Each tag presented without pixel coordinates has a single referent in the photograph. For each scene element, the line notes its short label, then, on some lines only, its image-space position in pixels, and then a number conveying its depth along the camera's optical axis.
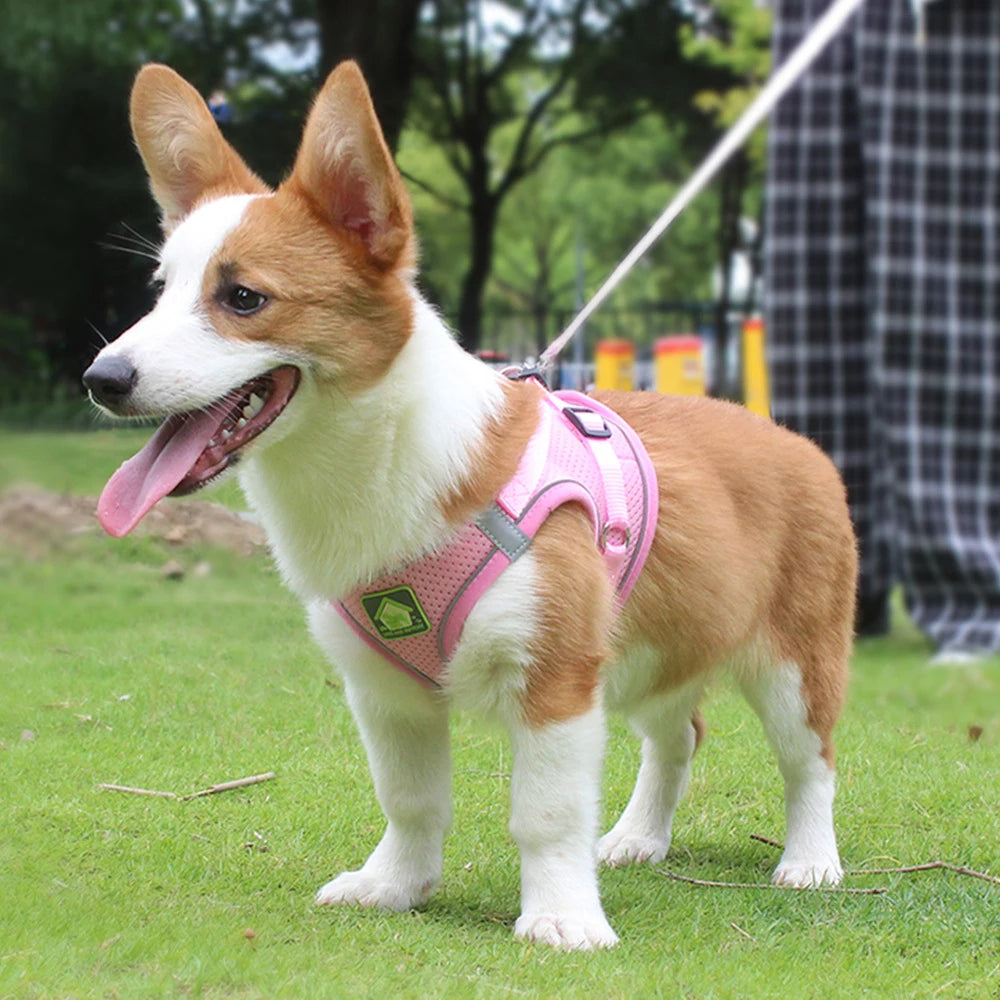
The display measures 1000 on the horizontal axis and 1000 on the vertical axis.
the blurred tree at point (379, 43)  7.34
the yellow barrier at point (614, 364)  12.71
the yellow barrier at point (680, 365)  13.43
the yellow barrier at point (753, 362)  14.33
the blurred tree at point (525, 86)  8.79
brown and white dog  2.75
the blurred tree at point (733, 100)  12.78
